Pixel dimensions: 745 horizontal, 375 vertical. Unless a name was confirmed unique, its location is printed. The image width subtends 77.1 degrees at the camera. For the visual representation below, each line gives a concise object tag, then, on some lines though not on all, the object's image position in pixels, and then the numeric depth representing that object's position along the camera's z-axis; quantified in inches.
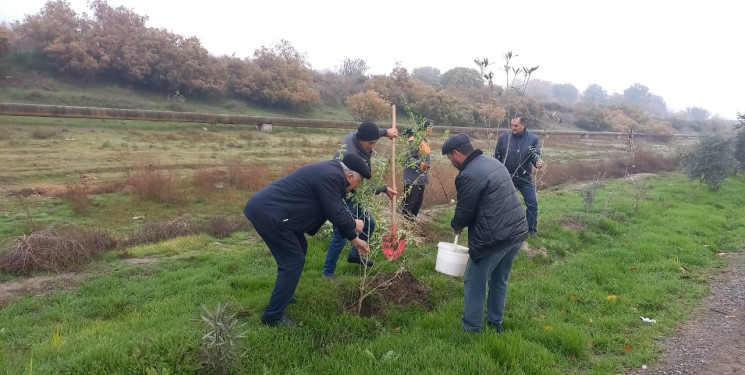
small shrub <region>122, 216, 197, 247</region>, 329.3
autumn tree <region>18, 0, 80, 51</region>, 874.8
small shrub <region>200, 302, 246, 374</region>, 130.2
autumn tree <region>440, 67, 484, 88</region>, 1621.6
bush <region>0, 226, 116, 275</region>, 251.1
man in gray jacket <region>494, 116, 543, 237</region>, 286.5
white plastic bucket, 177.3
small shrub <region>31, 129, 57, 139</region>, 554.5
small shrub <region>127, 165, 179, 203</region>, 443.8
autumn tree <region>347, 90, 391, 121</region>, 1042.5
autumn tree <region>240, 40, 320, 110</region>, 1061.1
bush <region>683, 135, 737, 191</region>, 585.6
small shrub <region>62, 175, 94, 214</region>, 394.3
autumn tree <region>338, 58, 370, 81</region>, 1777.3
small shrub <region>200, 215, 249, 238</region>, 343.9
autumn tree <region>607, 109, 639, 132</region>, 1914.4
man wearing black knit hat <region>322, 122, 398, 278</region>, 196.8
